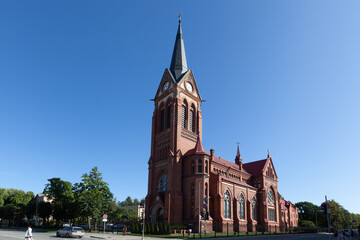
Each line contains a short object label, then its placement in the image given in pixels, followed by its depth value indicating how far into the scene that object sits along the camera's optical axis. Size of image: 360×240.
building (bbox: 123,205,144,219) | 97.50
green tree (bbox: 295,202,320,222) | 114.88
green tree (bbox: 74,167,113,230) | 49.09
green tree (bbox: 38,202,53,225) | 64.88
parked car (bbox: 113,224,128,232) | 52.11
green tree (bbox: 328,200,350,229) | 94.84
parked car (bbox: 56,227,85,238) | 31.77
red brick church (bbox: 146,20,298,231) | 46.59
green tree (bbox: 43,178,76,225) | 59.16
